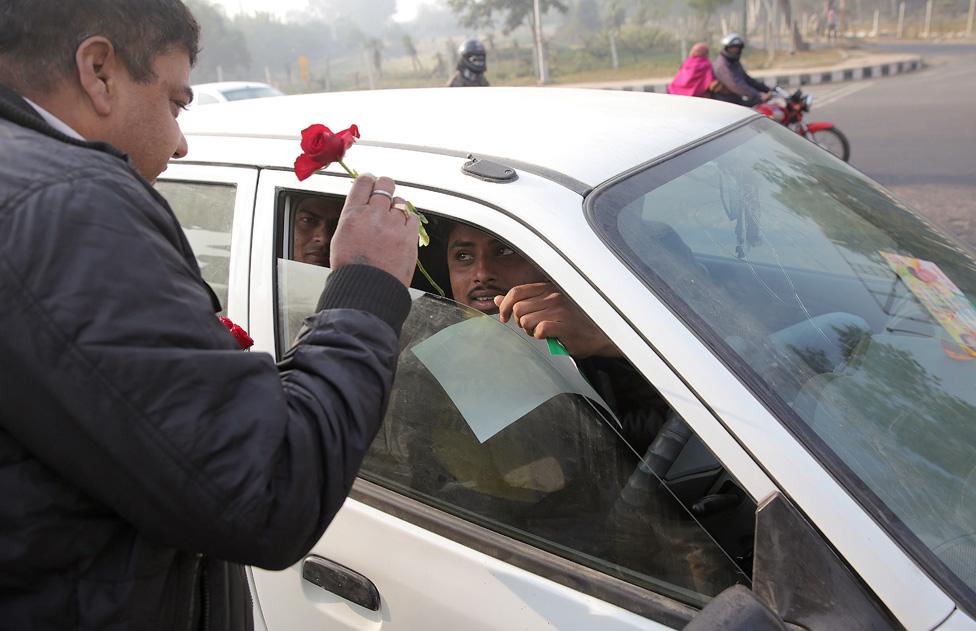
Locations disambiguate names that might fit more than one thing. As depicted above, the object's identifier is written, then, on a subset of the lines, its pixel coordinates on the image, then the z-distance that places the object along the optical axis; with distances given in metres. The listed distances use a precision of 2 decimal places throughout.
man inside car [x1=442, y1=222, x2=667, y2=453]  1.39
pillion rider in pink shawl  8.66
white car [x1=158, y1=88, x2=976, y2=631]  1.14
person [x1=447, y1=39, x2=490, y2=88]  8.33
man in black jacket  0.84
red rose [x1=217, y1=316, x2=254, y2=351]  1.45
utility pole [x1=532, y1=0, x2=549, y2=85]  24.75
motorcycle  8.08
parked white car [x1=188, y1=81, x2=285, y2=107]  12.02
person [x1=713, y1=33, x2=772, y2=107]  8.70
